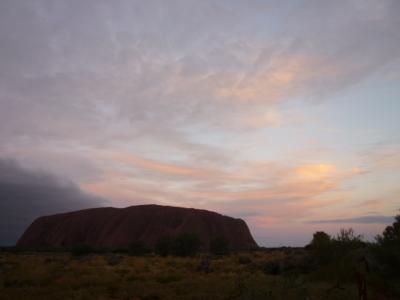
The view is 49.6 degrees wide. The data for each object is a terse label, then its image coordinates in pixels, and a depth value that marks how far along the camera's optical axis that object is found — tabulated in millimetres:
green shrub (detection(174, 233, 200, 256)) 55938
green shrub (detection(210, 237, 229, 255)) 67312
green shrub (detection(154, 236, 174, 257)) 58356
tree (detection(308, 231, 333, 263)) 23484
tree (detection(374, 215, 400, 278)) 19016
